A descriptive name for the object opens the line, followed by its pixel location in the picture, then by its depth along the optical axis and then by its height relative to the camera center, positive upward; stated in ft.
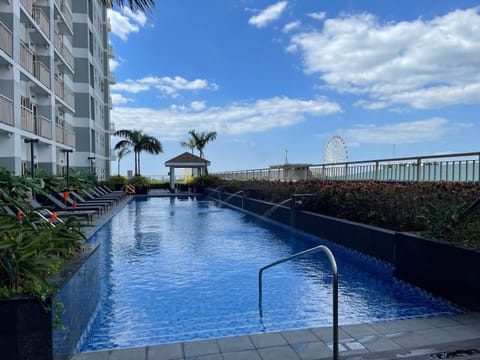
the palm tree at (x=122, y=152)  122.42 +7.52
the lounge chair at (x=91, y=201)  49.04 -3.83
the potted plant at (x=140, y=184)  95.91 -2.54
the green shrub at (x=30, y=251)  9.18 -2.28
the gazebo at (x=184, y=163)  98.37 +3.17
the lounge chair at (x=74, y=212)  34.05 -3.87
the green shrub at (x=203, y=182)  97.28 -1.97
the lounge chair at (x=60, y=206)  39.60 -3.47
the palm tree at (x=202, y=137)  128.47 +13.28
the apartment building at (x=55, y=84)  46.65 +15.86
